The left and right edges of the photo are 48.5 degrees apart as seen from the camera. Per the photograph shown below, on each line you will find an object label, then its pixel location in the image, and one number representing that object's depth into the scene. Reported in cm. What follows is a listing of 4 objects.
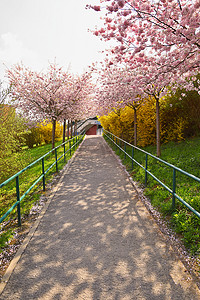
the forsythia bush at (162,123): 1286
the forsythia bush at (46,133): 2544
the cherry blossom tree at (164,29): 499
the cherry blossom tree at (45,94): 1489
